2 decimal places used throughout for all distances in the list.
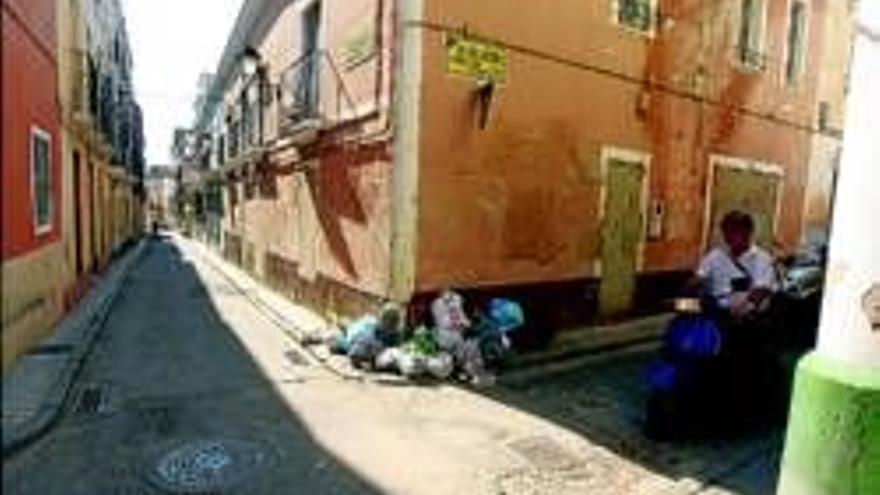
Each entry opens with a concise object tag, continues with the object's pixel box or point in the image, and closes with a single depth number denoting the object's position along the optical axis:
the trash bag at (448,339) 8.60
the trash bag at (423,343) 8.47
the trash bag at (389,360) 8.48
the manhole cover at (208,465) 5.43
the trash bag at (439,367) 8.29
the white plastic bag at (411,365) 8.25
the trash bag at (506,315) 8.97
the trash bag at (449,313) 8.73
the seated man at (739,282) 6.53
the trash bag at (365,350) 8.69
